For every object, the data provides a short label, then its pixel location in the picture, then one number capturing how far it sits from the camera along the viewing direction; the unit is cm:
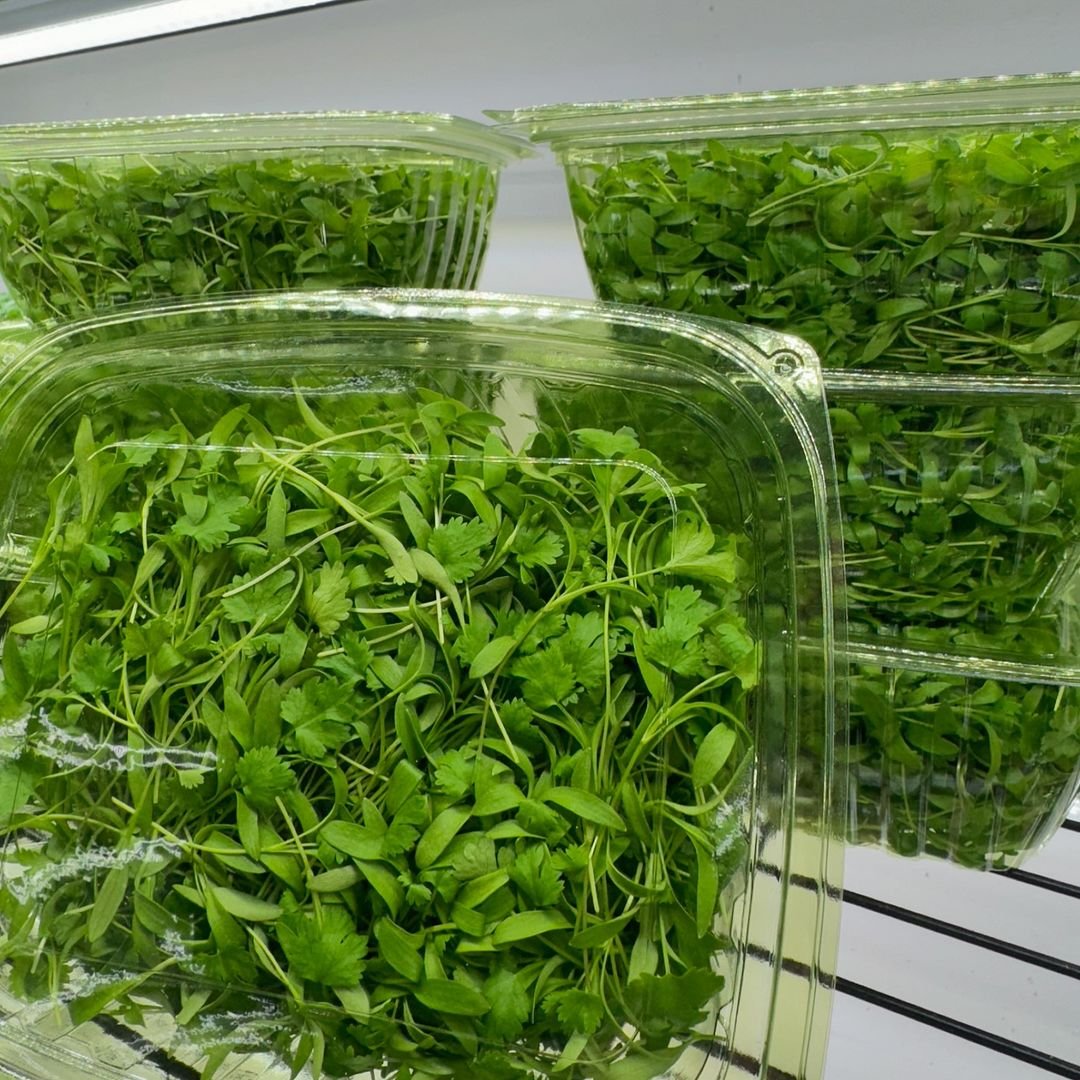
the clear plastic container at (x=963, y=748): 56
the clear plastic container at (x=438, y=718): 39
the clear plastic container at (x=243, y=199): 55
